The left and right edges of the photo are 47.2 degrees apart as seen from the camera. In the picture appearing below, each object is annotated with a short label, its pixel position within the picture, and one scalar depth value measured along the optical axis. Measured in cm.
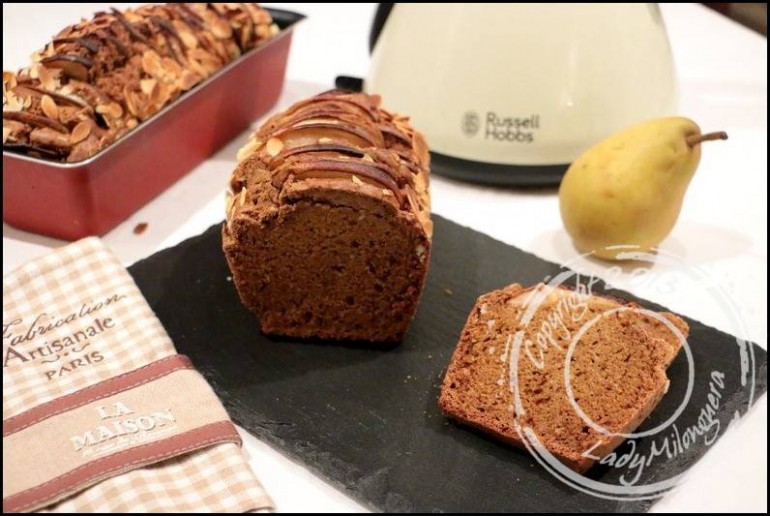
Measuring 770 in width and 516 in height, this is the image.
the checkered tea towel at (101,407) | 93
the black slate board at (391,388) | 98
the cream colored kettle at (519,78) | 138
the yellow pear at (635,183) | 126
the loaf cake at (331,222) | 110
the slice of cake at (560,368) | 101
